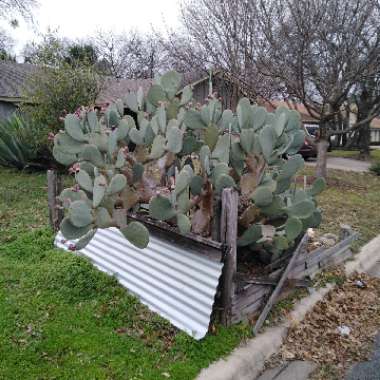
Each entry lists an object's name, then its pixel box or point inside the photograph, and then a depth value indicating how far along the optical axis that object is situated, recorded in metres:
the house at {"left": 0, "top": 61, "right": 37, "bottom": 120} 14.08
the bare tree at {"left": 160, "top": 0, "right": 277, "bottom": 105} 9.77
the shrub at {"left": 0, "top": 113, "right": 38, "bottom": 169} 9.29
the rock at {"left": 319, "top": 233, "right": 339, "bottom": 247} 5.04
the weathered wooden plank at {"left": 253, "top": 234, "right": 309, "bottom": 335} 3.16
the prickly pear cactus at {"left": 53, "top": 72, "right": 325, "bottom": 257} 2.97
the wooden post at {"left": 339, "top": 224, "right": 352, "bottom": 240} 4.98
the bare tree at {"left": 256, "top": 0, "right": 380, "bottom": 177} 8.12
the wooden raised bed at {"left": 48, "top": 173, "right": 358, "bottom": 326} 2.96
